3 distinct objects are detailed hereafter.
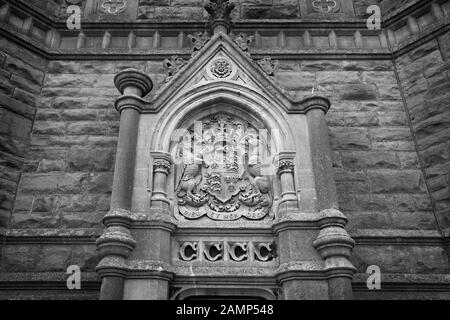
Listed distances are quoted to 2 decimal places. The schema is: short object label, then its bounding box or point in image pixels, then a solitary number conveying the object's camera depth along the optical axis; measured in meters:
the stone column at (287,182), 5.55
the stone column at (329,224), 4.88
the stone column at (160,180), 5.49
